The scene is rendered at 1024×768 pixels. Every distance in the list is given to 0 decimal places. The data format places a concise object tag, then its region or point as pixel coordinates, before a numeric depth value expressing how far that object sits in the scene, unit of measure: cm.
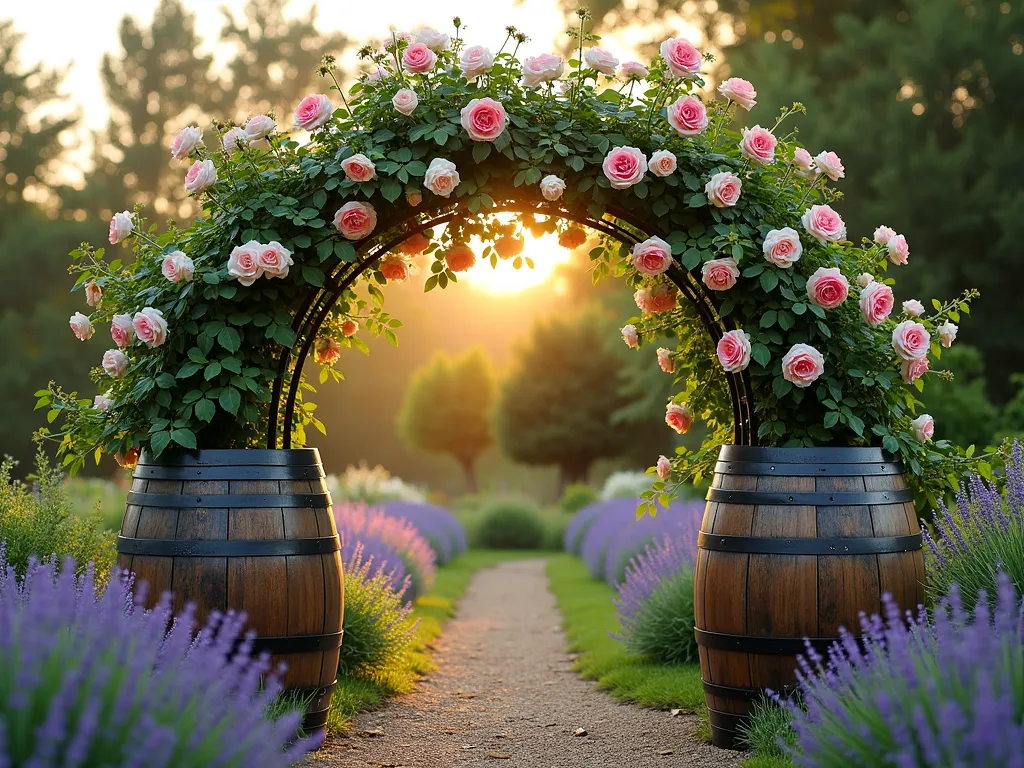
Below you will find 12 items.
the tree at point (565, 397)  2581
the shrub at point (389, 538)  746
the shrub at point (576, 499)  2009
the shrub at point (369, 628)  569
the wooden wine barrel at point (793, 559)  405
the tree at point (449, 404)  2958
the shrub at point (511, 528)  1794
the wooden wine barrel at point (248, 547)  403
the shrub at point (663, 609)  607
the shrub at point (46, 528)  491
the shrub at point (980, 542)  390
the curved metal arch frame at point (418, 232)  450
